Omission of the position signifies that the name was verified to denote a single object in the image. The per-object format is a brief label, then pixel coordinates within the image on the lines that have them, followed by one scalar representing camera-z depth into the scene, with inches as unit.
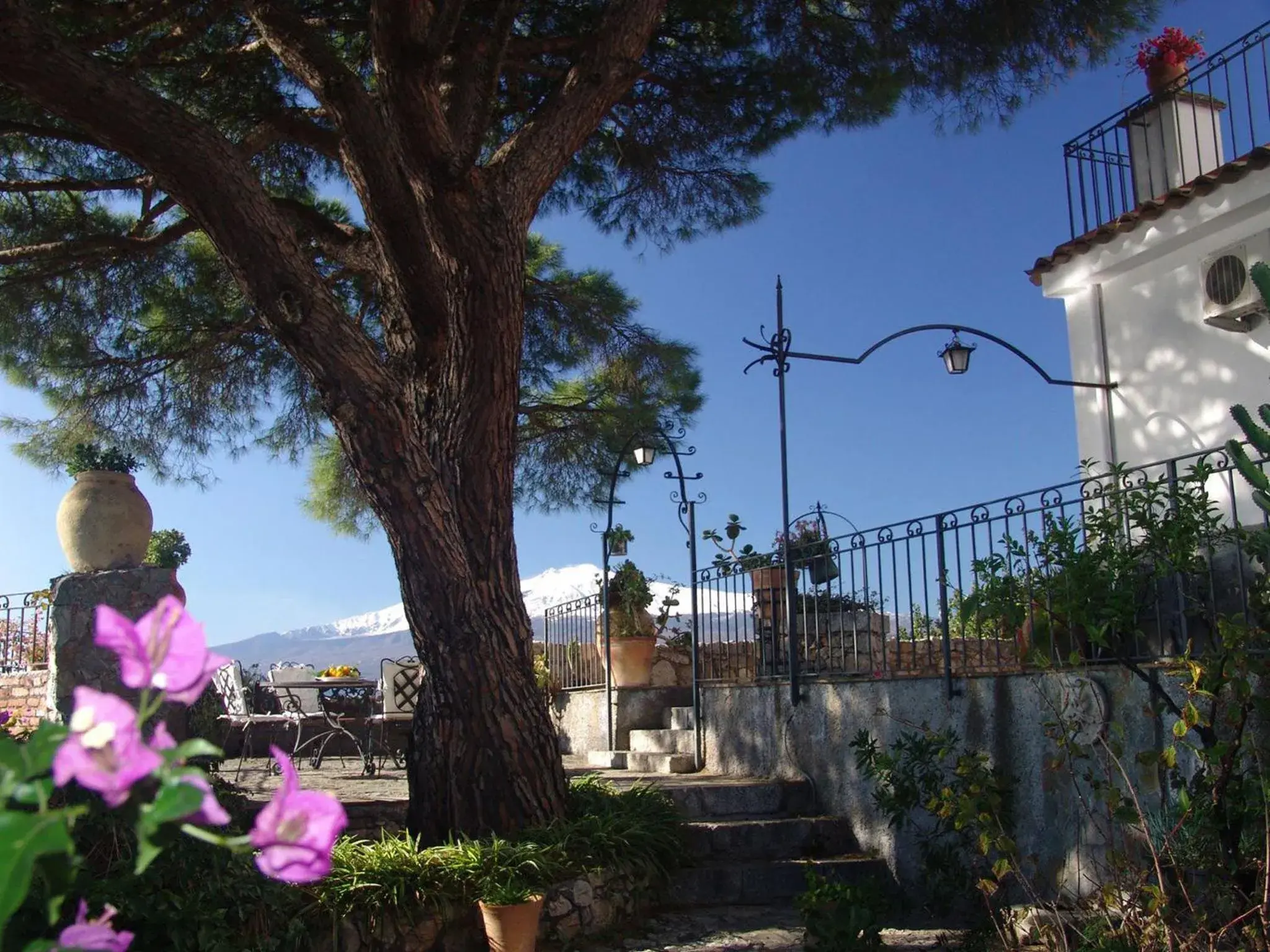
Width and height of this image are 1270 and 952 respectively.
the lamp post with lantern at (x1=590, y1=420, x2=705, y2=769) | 388.2
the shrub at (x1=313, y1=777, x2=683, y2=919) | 201.9
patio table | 350.0
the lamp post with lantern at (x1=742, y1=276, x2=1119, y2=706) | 288.2
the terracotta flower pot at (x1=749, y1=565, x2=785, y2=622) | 339.6
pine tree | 214.7
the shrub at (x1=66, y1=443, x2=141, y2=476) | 294.7
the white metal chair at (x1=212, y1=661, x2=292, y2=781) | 381.1
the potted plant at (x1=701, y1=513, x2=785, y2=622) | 314.7
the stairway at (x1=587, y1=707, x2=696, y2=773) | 332.2
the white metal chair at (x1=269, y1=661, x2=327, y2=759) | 549.0
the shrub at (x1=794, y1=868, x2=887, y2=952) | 176.2
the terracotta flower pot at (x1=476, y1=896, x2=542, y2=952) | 199.5
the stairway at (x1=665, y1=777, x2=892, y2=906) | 245.1
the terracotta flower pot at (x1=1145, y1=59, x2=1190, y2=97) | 345.2
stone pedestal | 258.5
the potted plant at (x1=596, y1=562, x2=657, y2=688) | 386.3
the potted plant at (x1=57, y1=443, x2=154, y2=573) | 280.5
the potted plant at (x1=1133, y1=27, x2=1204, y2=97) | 345.7
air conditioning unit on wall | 296.7
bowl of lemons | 464.4
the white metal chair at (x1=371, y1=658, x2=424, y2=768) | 354.3
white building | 302.2
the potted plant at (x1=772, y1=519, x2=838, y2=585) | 282.8
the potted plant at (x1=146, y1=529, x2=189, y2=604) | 637.3
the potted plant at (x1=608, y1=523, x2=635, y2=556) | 398.9
